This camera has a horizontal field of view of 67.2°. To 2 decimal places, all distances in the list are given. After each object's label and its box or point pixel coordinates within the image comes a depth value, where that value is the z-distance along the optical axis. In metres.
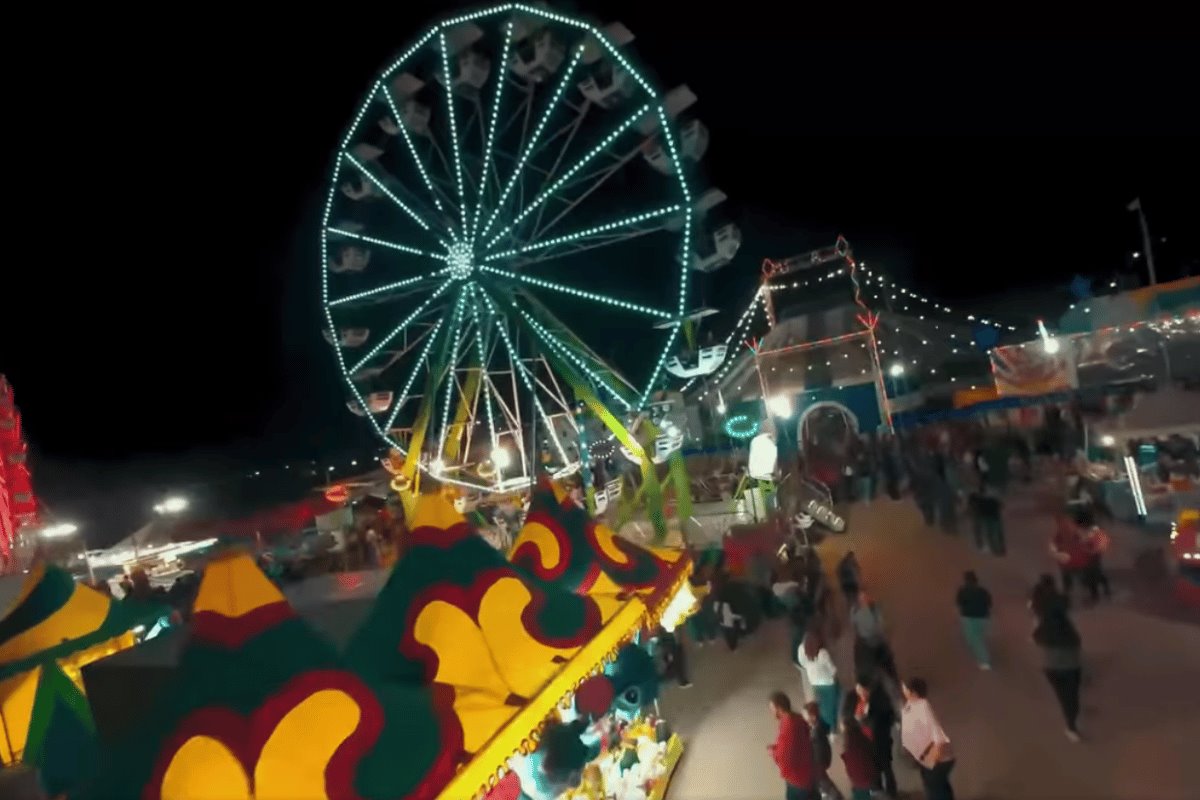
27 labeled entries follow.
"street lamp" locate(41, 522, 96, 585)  15.99
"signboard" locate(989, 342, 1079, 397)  16.39
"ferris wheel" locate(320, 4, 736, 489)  11.79
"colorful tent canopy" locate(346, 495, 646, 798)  3.84
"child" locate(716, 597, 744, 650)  8.91
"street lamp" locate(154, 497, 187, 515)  25.16
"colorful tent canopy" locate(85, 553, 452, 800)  3.09
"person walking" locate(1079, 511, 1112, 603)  7.77
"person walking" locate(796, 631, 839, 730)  6.06
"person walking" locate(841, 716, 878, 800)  4.81
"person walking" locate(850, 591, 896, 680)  5.98
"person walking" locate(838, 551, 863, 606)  8.19
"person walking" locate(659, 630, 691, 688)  8.15
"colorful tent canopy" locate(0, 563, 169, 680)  6.07
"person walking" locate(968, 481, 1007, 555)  9.69
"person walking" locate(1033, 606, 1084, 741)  5.35
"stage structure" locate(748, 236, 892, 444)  19.70
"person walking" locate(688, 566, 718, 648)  9.35
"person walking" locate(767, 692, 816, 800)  4.93
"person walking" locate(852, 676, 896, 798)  5.07
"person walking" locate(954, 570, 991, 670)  6.68
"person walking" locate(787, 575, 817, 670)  7.29
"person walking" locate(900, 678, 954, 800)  4.52
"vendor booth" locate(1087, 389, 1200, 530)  9.48
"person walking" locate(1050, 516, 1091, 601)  7.77
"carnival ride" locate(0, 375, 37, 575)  14.80
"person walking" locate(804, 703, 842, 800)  5.11
